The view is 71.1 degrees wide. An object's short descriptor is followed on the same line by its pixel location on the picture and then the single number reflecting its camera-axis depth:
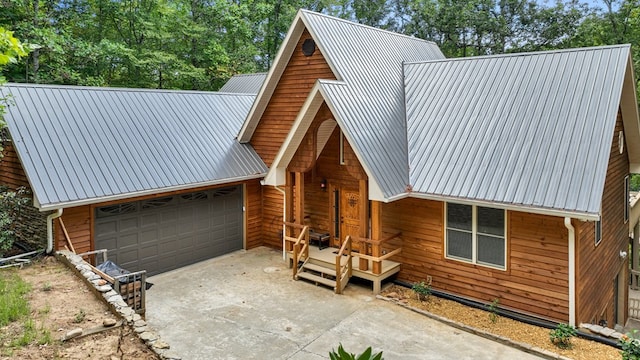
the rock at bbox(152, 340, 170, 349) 5.89
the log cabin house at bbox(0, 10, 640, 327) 8.69
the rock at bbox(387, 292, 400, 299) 9.64
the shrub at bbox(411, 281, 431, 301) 9.52
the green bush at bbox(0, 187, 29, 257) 9.02
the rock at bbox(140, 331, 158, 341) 6.14
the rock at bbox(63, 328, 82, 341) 6.03
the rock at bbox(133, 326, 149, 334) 6.33
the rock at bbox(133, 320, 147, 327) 6.50
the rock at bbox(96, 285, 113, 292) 7.50
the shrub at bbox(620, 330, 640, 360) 6.64
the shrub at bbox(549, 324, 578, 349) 7.55
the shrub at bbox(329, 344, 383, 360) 3.43
